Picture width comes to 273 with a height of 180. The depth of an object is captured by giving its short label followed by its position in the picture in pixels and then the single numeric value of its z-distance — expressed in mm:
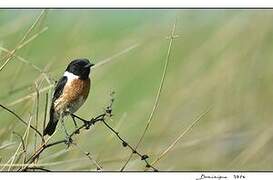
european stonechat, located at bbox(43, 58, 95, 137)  6805
